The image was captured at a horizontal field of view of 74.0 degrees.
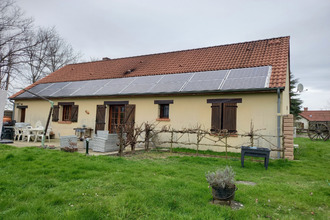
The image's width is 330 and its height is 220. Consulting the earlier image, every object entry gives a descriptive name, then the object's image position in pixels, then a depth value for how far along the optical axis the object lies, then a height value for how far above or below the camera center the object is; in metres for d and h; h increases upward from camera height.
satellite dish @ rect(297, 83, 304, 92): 10.04 +1.85
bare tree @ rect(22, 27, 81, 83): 22.16 +7.41
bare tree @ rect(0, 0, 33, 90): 15.41 +6.11
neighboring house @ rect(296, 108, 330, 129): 41.50 +2.43
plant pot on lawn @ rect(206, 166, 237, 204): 3.20 -0.89
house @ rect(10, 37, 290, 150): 8.74 +1.47
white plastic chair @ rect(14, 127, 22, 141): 10.40 -0.67
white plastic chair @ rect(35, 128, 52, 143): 10.52 -0.72
